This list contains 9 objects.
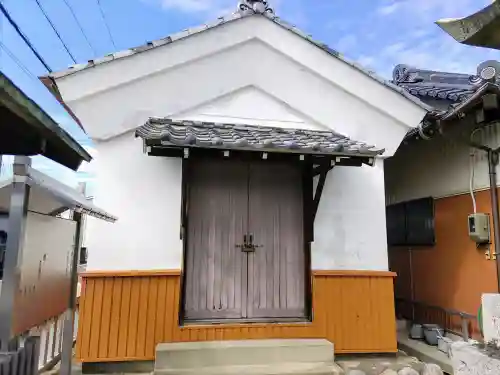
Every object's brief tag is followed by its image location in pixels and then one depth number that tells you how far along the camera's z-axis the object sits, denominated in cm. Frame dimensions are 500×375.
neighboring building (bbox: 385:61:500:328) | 595
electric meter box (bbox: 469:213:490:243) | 574
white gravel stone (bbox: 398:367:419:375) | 477
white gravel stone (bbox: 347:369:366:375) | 482
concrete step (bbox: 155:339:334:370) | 478
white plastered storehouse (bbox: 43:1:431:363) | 513
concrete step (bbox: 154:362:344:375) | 471
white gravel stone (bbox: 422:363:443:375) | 480
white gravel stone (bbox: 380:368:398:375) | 478
